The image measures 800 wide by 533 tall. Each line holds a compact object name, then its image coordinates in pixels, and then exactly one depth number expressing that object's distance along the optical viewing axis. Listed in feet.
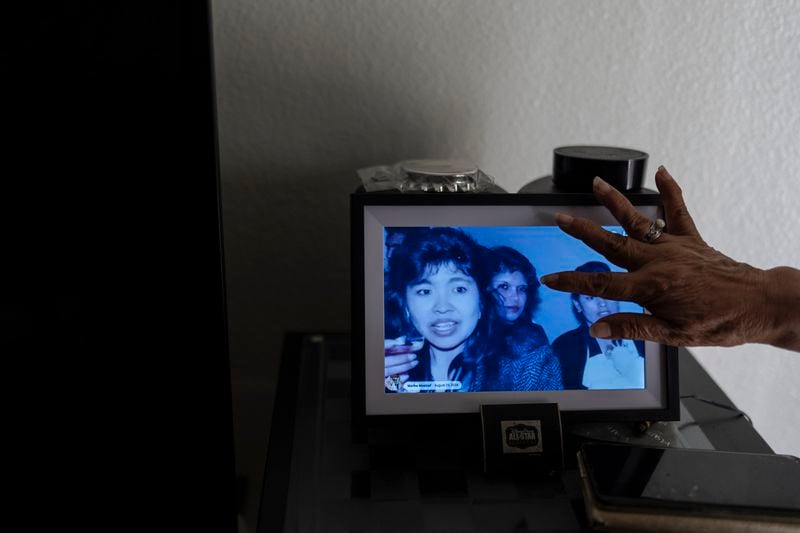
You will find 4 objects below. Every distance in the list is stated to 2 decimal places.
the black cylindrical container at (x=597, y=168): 2.93
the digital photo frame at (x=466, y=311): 2.82
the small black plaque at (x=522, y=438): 2.71
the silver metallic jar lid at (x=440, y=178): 2.94
